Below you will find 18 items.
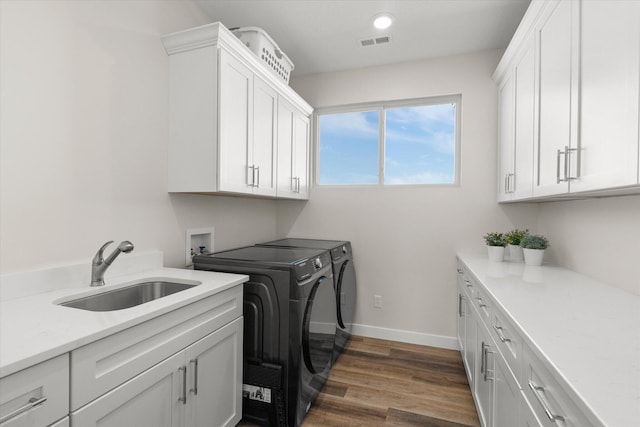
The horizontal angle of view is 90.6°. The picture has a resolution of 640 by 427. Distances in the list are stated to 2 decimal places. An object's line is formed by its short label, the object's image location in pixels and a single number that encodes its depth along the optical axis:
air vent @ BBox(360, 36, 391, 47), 2.56
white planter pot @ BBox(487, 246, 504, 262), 2.30
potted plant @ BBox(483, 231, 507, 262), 2.31
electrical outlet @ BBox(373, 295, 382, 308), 3.03
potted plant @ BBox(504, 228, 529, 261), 2.33
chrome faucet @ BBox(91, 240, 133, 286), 1.43
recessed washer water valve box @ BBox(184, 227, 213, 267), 2.14
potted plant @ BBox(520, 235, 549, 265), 2.15
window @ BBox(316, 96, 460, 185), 2.98
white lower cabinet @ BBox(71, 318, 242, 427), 1.00
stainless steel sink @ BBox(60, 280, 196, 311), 1.38
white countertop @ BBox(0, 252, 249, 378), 0.80
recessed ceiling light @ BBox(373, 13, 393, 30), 2.25
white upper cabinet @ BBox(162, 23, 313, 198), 1.83
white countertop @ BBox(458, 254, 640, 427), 0.64
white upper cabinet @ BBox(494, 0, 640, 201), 1.04
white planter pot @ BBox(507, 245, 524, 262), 2.32
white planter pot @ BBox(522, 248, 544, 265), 2.15
